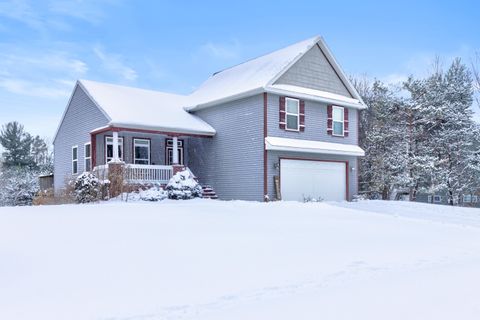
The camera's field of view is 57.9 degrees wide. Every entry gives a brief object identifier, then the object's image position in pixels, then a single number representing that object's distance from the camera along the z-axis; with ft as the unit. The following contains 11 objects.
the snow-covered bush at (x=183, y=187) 53.98
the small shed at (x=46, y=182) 82.84
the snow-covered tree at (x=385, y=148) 84.02
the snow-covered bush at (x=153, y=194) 51.39
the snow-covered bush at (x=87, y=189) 49.55
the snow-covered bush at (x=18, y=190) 79.97
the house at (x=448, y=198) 87.21
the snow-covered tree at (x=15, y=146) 123.85
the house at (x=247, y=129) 58.08
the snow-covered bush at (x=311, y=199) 60.22
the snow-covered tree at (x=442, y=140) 81.92
